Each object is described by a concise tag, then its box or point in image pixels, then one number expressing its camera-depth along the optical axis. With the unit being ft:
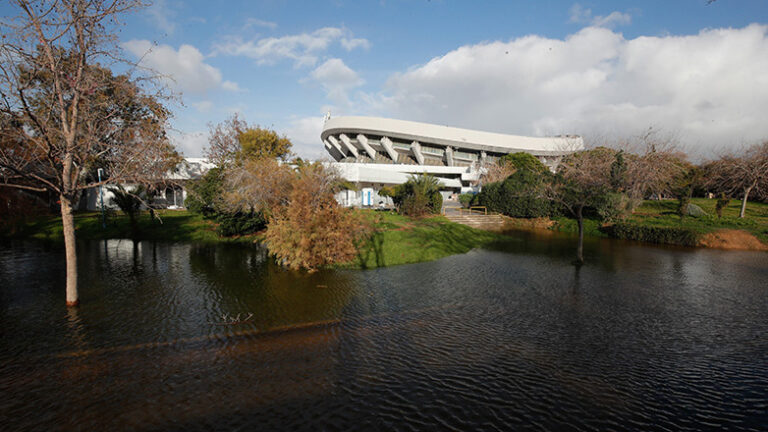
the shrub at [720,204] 91.15
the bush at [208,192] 71.20
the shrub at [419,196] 93.25
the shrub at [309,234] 44.19
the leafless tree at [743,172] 90.43
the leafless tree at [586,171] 91.40
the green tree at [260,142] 112.27
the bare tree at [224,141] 121.49
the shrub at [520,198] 104.83
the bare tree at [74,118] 22.88
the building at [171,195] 117.80
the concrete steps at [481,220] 98.07
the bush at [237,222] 70.08
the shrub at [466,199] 135.66
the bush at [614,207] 88.07
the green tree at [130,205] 73.97
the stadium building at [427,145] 200.34
